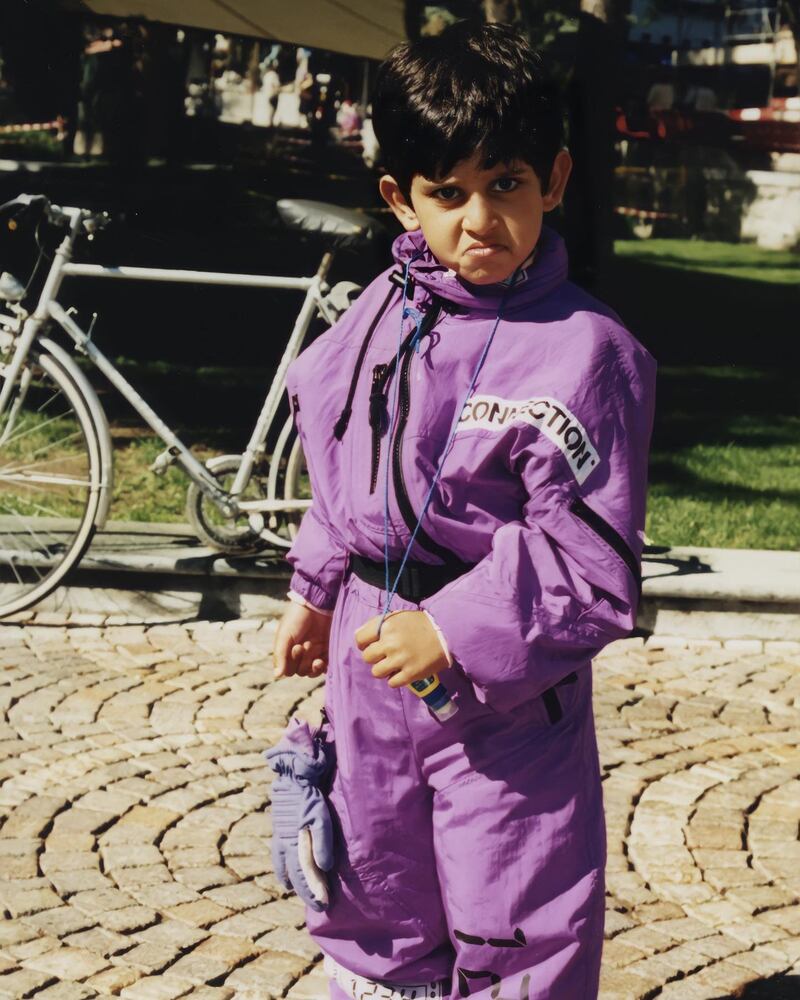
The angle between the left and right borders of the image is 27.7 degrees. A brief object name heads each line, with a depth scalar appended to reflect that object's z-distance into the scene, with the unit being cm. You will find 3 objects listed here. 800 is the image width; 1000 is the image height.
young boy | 225
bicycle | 584
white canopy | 891
